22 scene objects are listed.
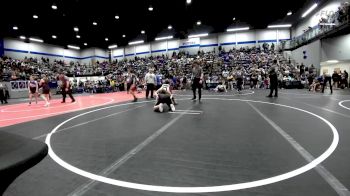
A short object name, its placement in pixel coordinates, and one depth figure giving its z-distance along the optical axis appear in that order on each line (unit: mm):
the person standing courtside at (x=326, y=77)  14332
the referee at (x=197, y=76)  10930
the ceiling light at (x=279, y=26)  35219
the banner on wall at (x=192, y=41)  38125
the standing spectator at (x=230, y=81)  21203
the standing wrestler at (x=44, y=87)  11852
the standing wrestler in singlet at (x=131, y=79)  13700
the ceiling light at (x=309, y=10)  26250
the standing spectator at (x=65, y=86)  12536
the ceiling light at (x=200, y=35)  38475
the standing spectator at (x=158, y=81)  16856
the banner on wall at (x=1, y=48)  32894
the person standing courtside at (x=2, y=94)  15266
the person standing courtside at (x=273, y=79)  11959
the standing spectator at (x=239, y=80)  16469
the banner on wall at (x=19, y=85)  21119
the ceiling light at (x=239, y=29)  36875
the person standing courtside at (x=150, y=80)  13108
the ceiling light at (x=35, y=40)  36838
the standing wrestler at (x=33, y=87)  12352
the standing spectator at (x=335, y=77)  19656
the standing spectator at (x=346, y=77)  20792
